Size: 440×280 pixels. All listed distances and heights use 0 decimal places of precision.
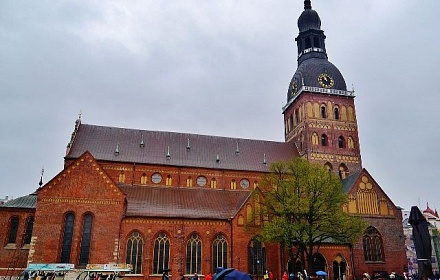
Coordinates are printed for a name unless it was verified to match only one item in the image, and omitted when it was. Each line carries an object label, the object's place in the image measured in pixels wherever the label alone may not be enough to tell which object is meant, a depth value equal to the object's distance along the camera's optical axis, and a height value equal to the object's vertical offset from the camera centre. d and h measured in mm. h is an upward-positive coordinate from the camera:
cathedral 34875 +5392
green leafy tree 33125 +3891
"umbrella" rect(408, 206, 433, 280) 15438 +629
